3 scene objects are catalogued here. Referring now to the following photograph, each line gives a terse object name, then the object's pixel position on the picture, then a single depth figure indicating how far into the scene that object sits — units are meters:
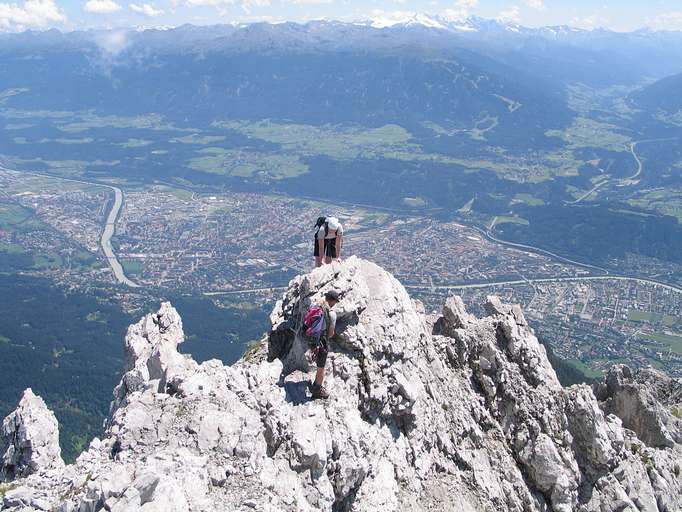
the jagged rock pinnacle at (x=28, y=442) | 27.08
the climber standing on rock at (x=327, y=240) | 24.72
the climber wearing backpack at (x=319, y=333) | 19.38
